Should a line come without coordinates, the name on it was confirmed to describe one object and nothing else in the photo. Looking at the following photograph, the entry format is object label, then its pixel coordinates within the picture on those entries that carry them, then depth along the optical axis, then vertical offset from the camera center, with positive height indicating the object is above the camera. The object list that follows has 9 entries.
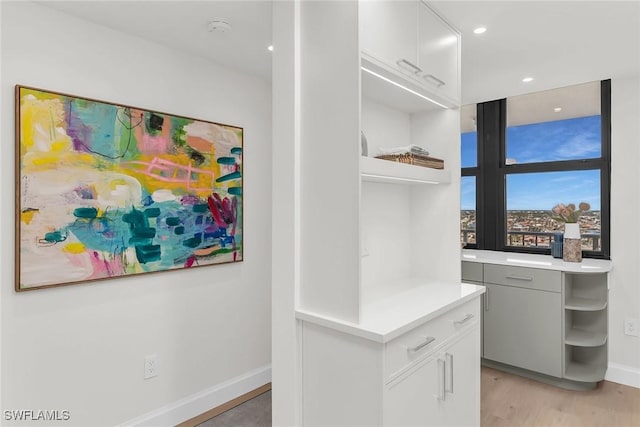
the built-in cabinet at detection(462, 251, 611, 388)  2.88 -0.81
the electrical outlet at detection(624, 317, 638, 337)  2.99 -0.88
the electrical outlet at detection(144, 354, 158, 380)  2.30 -0.91
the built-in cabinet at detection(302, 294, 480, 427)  1.41 -0.65
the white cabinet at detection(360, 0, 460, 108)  1.53 +0.75
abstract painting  1.87 +0.12
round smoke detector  2.04 +0.99
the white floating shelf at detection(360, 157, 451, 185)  1.52 +0.18
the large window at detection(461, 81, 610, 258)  3.24 +0.40
